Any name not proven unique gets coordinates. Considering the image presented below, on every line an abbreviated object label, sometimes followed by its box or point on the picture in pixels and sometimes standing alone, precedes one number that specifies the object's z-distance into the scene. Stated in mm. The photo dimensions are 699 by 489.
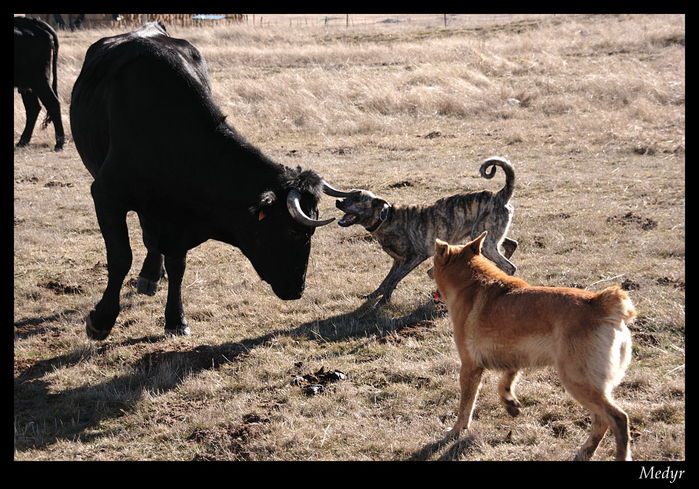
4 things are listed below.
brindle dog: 7535
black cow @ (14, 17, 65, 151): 15492
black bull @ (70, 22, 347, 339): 6207
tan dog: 4074
